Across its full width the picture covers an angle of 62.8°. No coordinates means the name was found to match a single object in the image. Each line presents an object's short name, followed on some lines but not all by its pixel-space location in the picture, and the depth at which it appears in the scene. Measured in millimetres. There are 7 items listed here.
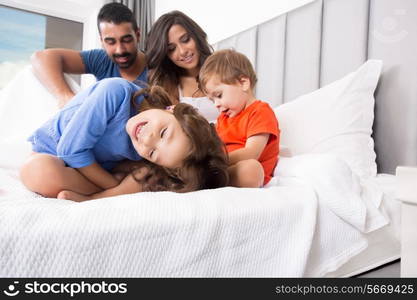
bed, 606
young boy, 1201
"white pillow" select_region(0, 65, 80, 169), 1615
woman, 1671
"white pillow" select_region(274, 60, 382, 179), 1322
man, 1683
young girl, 986
